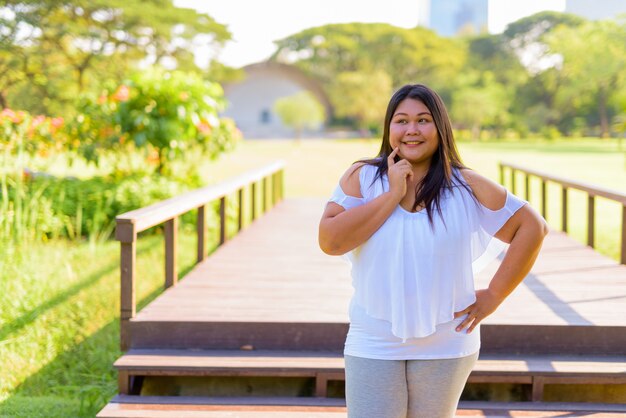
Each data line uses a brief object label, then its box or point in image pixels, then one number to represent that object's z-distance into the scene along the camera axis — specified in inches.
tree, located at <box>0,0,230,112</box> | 670.5
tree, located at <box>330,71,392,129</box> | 1894.7
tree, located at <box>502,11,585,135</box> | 1929.1
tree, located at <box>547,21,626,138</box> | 1555.1
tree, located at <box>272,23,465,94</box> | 2177.7
